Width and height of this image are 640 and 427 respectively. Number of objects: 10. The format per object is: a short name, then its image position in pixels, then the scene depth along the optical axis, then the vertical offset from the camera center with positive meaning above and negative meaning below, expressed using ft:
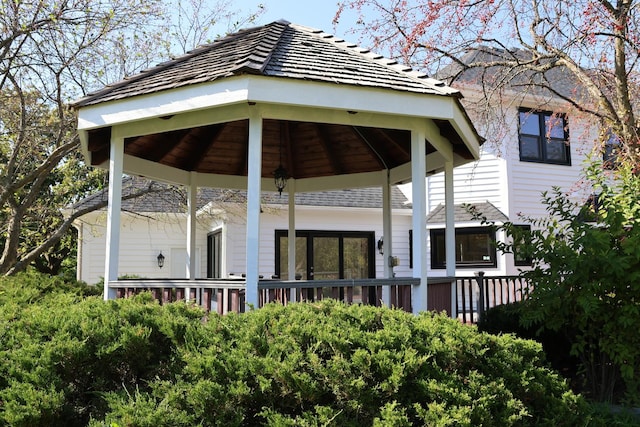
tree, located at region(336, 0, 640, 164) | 26.63 +13.04
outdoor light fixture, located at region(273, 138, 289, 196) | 28.53 +4.77
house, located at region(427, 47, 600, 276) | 48.37 +8.29
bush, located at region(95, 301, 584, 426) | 10.28 -2.32
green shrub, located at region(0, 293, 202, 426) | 10.65 -1.97
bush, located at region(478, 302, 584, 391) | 21.53 -3.04
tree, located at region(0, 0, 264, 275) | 30.86 +12.91
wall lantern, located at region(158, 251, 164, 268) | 55.98 +0.75
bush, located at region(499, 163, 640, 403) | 16.75 -0.58
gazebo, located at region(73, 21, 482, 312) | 17.33 +5.65
